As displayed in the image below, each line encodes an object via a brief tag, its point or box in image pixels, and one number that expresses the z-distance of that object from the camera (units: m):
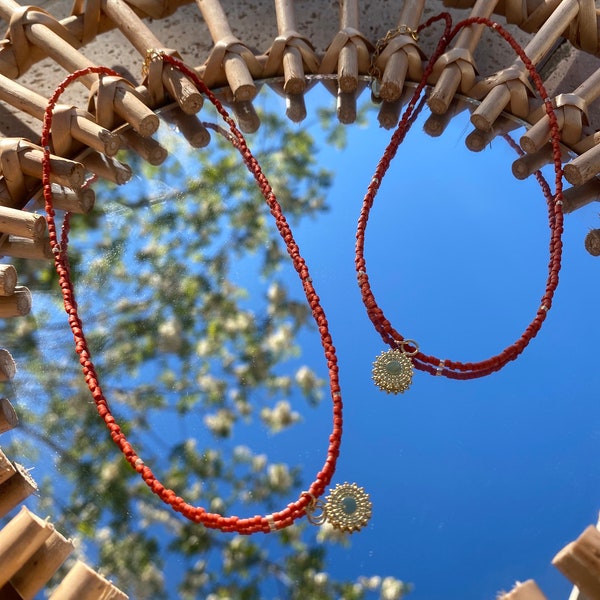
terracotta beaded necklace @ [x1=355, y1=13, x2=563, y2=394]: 0.23
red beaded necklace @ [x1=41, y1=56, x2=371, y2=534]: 0.21
